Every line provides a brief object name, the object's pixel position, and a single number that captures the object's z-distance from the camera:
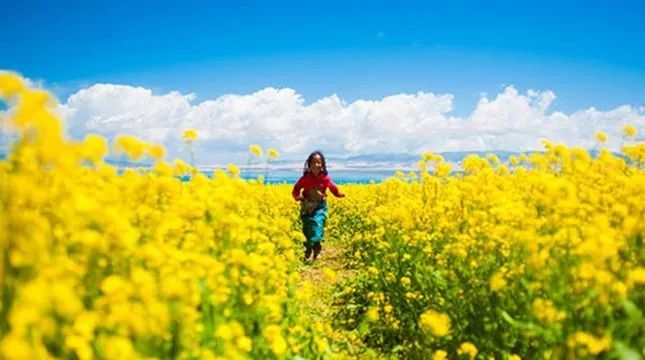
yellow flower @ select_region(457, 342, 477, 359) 3.89
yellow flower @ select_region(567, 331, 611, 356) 3.14
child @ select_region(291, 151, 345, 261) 11.39
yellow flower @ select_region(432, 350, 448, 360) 4.28
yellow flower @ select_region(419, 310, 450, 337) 3.99
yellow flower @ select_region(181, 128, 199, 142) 5.03
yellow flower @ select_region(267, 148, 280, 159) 7.18
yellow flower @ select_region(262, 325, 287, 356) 3.79
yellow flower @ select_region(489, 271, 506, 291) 3.95
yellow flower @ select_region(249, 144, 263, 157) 6.20
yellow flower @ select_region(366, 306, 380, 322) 4.68
